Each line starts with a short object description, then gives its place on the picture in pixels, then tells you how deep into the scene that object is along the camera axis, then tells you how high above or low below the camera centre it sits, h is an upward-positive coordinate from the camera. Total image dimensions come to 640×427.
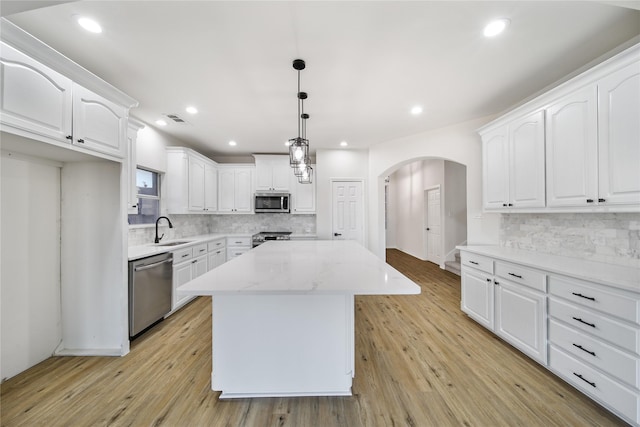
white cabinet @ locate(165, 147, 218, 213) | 3.92 +0.59
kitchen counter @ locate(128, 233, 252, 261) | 2.58 -0.43
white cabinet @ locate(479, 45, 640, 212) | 1.64 +0.59
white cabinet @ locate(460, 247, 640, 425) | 1.44 -0.83
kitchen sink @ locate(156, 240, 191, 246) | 3.45 -0.43
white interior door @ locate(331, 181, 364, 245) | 5.00 +0.18
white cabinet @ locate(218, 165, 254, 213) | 4.99 +0.55
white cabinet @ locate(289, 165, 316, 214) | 5.04 +0.38
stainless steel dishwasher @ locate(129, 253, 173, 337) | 2.42 -0.85
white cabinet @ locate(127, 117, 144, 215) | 2.70 +0.64
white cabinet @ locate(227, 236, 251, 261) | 4.70 -0.61
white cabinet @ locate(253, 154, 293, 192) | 4.99 +0.89
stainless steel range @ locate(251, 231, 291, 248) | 4.66 -0.45
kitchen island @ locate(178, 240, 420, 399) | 1.64 -0.90
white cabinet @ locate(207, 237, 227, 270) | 4.07 -0.69
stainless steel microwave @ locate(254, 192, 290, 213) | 4.87 +0.24
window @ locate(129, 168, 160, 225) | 3.45 +0.27
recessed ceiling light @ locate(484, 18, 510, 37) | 1.67 +1.37
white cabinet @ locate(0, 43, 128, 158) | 1.45 +0.79
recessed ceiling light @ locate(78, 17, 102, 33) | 1.63 +1.36
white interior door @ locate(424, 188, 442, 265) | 6.14 -0.34
